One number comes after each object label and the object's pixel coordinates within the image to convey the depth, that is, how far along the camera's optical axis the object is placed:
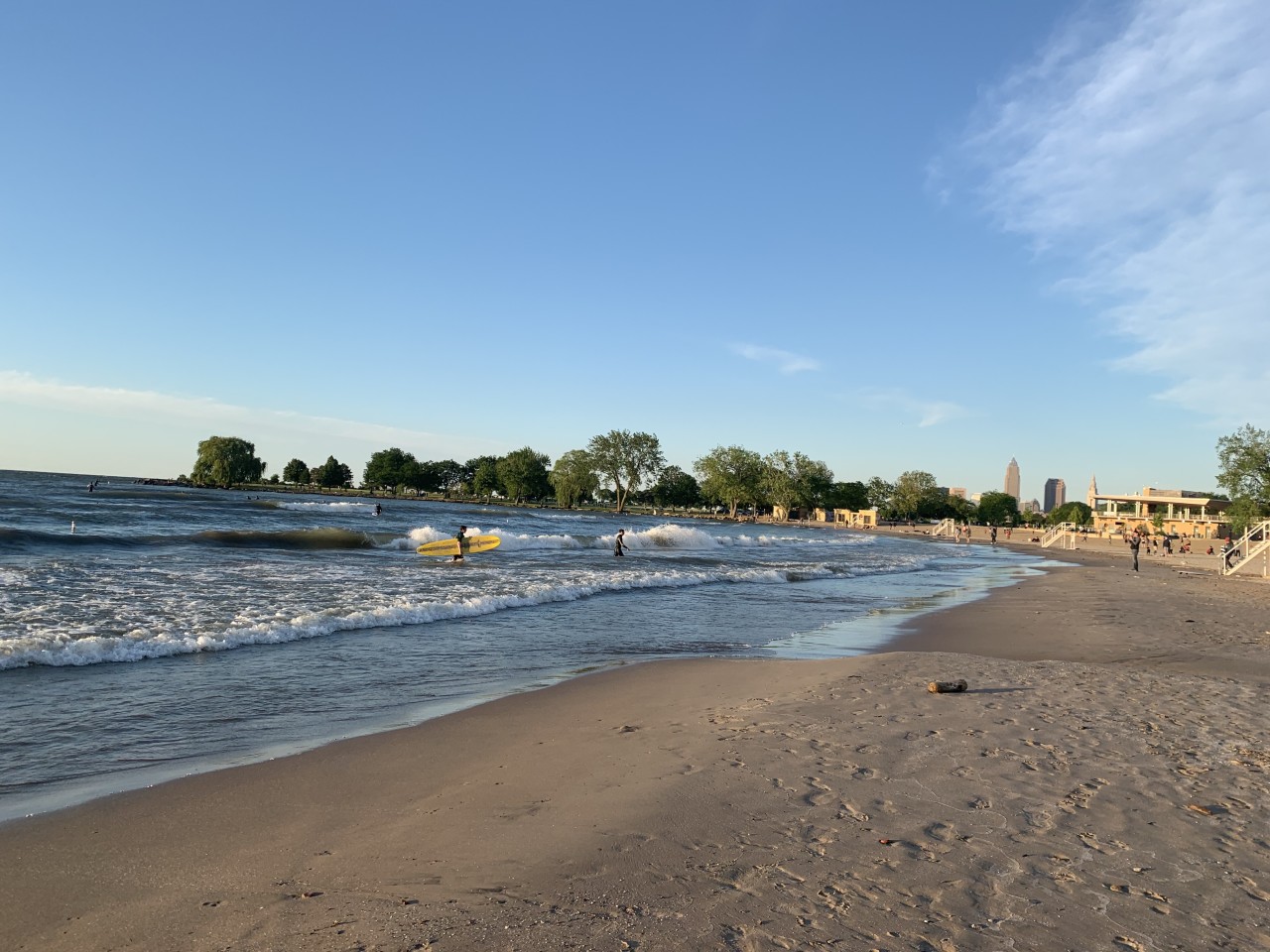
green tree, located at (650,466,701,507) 181.50
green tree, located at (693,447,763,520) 149.12
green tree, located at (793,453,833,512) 149.88
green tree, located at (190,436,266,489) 146.88
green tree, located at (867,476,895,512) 173.25
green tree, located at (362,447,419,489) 184.62
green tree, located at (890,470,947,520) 153.25
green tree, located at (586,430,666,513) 146.38
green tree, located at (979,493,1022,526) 177.50
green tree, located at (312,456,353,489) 194.12
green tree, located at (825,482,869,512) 172.12
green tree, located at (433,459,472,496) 192.50
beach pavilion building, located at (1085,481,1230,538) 90.72
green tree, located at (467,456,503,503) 170.62
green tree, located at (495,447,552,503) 160.25
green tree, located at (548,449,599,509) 142.38
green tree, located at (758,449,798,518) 147.50
